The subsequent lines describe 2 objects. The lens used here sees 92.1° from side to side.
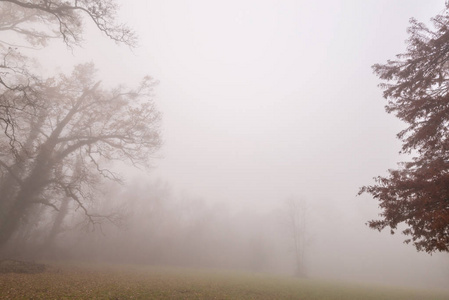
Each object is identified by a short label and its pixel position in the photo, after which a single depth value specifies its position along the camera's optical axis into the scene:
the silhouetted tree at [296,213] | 44.35
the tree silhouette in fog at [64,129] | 17.06
